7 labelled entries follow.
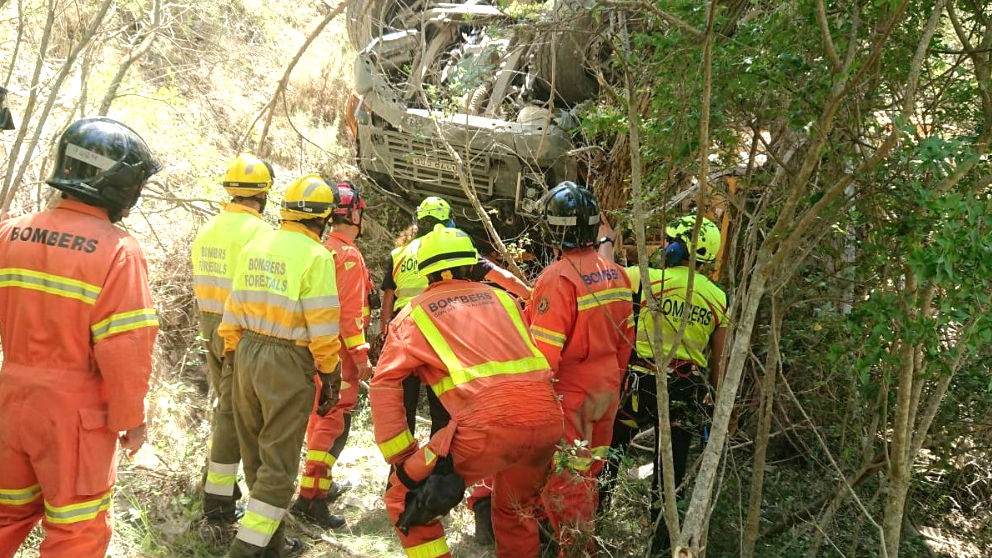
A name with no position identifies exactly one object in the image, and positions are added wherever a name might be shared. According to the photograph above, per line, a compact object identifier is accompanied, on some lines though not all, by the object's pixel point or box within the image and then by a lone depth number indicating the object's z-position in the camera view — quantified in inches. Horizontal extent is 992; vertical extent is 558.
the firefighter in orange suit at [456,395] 128.1
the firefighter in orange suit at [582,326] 153.1
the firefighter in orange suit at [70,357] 112.8
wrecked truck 237.6
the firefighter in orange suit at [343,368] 181.6
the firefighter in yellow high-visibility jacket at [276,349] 152.8
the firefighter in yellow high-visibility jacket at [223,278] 169.5
